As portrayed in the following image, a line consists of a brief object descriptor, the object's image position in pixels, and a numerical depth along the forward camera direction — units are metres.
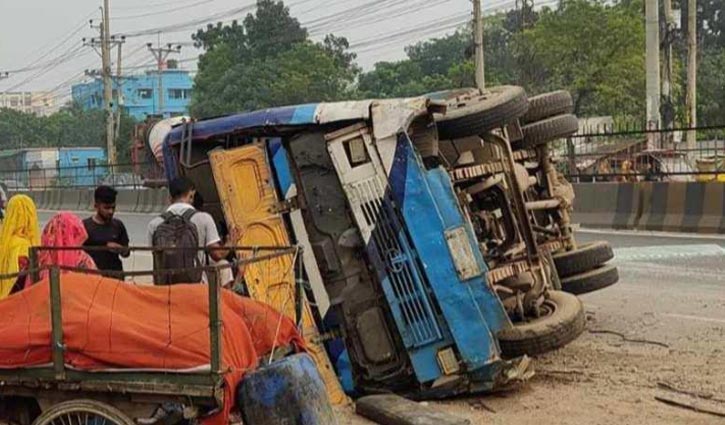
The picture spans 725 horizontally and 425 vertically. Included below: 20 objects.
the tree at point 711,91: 46.31
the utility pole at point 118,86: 58.16
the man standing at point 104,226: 6.88
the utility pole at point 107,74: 46.38
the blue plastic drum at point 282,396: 4.31
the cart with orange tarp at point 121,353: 4.26
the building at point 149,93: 95.56
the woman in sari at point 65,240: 6.26
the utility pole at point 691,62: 28.53
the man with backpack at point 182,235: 6.24
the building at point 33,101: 127.56
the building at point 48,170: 42.47
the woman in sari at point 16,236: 6.30
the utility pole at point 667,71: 25.68
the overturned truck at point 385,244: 6.04
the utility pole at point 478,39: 33.20
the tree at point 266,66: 49.66
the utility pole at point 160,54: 72.56
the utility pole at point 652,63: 21.39
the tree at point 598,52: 37.88
